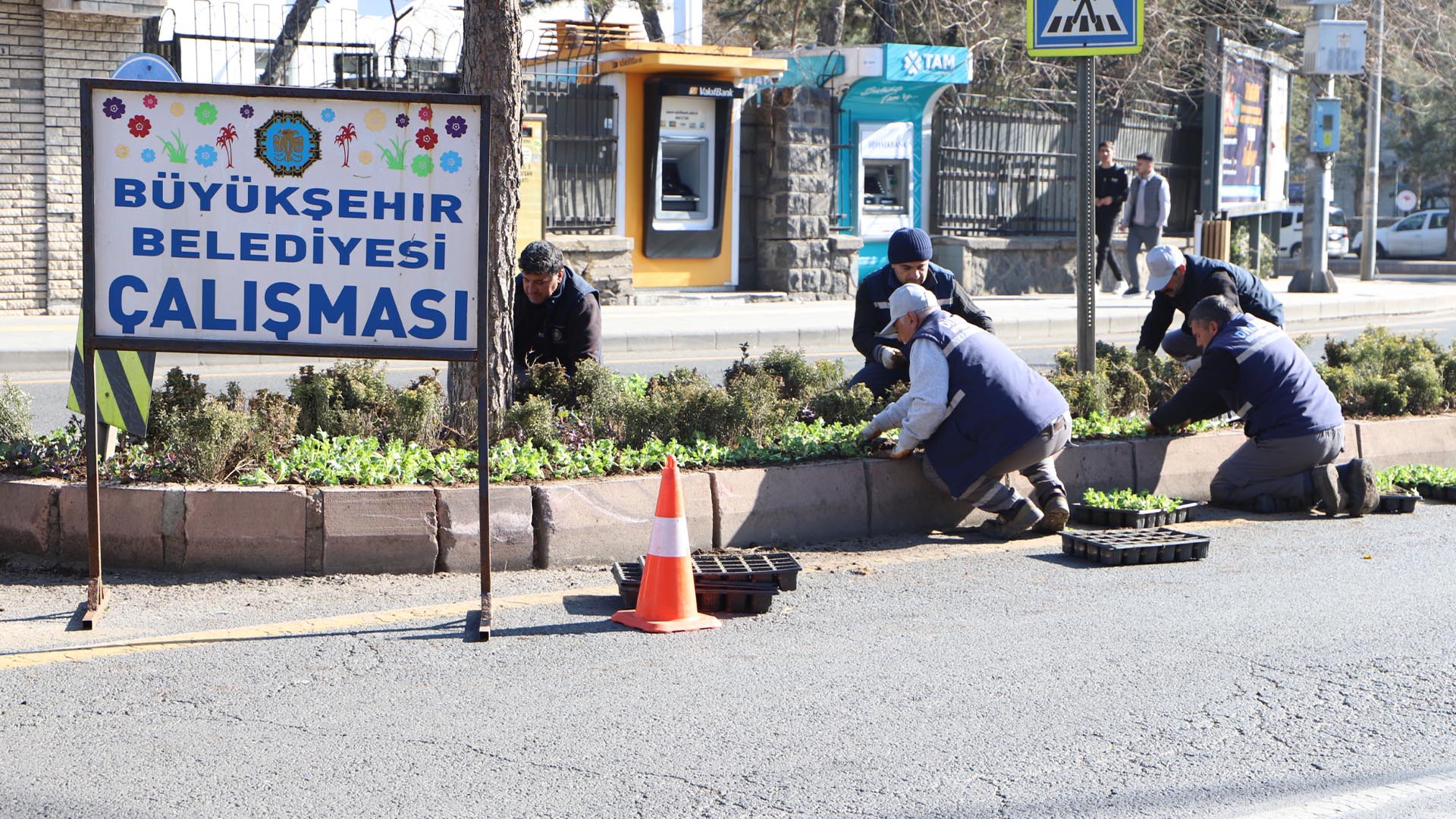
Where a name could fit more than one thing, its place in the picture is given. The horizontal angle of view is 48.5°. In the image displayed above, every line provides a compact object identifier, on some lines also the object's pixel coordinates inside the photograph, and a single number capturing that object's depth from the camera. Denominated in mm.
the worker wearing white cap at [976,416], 7008
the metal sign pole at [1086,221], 8609
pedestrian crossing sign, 8320
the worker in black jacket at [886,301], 8516
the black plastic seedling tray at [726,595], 5809
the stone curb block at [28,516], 6270
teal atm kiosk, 20766
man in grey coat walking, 21000
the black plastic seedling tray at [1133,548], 6684
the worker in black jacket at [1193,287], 9039
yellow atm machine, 19406
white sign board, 5598
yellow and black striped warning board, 6441
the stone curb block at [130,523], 6133
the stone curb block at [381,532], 6156
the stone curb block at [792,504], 6824
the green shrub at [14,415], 6723
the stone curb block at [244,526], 6109
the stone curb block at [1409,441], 8734
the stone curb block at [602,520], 6422
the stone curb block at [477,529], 6273
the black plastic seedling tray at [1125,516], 7270
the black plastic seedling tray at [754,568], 5930
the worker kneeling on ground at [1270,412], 7766
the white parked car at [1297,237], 38031
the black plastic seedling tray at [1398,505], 7895
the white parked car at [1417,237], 42688
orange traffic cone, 5613
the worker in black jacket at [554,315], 8367
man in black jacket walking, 21016
